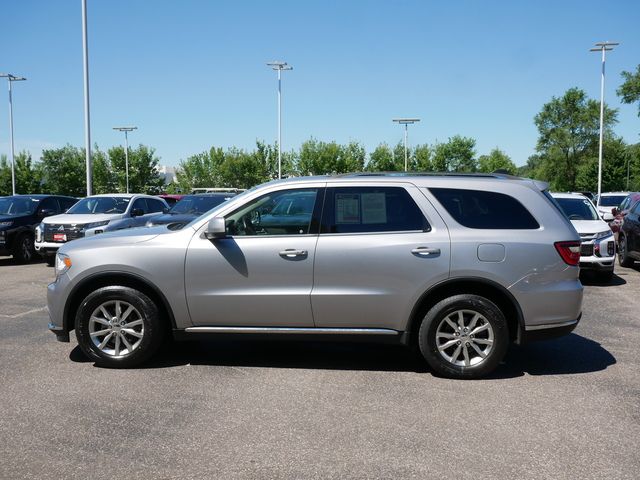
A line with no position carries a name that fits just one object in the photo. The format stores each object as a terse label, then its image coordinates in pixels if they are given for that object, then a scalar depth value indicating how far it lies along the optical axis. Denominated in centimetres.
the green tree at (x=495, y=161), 9665
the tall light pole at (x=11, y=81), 4838
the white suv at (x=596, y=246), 1066
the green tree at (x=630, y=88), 5159
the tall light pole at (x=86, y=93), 2328
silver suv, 520
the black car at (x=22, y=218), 1448
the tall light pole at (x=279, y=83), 4444
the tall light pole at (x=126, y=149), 6328
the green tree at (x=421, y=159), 6962
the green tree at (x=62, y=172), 6612
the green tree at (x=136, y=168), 7056
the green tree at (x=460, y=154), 7994
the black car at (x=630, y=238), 1248
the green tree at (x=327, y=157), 6353
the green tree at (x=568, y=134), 7900
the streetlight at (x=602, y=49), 4119
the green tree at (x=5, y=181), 6338
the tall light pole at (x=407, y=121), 5359
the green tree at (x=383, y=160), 6619
